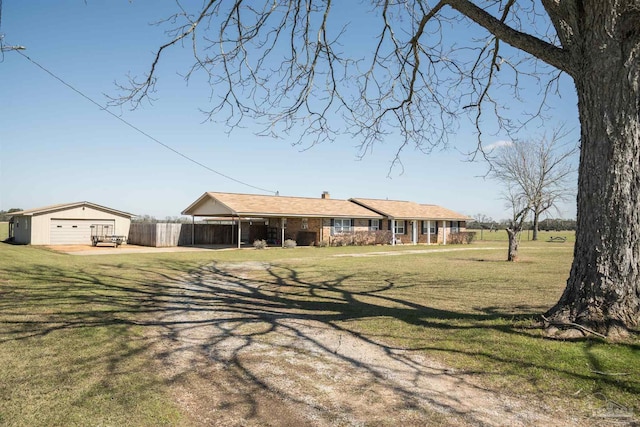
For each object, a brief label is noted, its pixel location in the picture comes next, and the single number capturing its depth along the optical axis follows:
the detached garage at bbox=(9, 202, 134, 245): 29.38
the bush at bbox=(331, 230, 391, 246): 33.91
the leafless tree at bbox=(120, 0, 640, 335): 5.38
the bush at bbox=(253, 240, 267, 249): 29.12
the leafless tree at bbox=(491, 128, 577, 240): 34.00
